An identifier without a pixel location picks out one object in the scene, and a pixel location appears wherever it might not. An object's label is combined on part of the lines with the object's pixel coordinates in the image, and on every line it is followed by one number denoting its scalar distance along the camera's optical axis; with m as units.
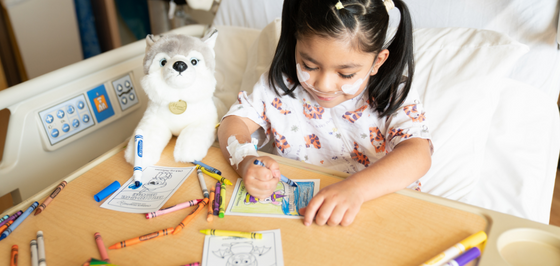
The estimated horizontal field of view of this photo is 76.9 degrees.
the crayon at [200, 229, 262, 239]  0.64
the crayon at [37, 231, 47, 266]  0.61
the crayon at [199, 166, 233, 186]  0.82
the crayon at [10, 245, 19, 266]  0.61
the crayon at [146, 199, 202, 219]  0.71
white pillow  1.03
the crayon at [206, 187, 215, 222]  0.70
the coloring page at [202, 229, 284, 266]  0.60
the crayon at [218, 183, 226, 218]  0.71
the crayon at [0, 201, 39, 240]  0.67
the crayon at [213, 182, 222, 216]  0.72
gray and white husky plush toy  0.91
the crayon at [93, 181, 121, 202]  0.77
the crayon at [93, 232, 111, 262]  0.61
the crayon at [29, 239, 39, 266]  0.61
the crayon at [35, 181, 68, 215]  0.73
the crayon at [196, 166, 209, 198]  0.77
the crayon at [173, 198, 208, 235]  0.67
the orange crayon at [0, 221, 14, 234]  0.68
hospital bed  1.01
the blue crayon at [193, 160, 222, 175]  0.86
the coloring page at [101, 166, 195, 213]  0.75
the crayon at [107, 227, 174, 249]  0.64
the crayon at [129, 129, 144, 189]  0.82
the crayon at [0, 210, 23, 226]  0.70
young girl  0.76
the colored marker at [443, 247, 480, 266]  0.57
